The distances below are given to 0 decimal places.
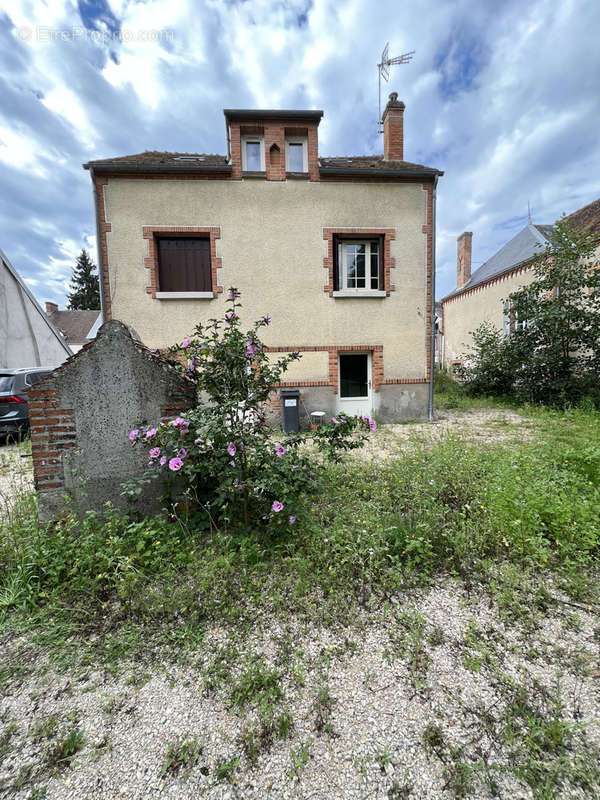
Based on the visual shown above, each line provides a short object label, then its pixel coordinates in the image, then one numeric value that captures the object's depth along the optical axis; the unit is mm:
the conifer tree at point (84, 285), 34781
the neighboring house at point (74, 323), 27033
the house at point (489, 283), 13711
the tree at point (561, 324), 8805
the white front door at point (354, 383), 8797
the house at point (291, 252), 7707
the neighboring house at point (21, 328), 12781
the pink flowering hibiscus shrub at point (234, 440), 2682
